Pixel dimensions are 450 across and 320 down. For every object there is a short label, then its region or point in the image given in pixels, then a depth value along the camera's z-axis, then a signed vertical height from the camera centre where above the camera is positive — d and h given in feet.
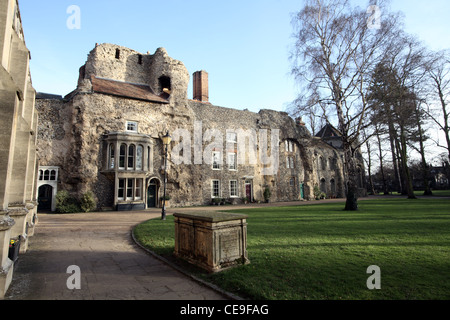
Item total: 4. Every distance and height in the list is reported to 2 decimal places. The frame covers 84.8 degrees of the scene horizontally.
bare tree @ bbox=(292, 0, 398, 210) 54.19 +28.30
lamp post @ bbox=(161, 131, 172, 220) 42.95 +9.69
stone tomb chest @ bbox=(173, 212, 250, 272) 16.37 -3.35
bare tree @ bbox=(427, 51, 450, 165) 82.33 +27.25
